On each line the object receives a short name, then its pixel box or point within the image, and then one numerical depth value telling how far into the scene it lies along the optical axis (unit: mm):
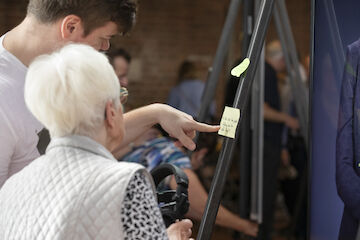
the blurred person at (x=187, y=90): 5379
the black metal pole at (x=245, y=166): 3020
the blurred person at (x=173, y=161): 2674
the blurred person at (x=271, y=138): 4070
